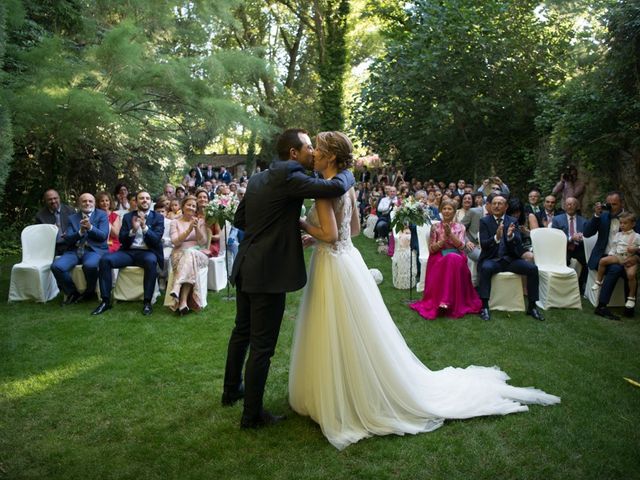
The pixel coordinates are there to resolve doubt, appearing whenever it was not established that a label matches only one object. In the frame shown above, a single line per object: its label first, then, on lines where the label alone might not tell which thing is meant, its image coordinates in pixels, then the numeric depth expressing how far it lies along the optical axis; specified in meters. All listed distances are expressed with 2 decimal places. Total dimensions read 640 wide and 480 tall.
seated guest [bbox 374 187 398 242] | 10.82
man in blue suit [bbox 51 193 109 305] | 6.46
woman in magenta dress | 6.11
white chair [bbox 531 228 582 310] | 6.39
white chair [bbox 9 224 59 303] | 6.55
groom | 3.05
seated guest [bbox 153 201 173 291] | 6.83
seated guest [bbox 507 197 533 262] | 6.62
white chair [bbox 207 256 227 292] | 7.29
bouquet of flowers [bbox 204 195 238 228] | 6.56
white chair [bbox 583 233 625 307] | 6.52
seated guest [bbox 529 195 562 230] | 7.17
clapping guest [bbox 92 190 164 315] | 6.25
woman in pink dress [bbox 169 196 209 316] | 6.13
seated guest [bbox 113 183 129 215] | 8.51
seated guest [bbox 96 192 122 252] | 6.93
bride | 3.19
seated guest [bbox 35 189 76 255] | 7.01
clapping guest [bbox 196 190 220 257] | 7.04
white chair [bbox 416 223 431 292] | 7.52
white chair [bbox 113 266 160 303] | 6.49
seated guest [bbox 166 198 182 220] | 7.66
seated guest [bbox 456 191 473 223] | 8.10
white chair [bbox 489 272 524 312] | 6.21
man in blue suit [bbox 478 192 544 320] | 6.09
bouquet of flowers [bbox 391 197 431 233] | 6.70
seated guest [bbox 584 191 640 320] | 6.16
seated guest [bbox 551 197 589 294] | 7.00
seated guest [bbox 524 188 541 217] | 7.47
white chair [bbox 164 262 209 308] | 6.25
